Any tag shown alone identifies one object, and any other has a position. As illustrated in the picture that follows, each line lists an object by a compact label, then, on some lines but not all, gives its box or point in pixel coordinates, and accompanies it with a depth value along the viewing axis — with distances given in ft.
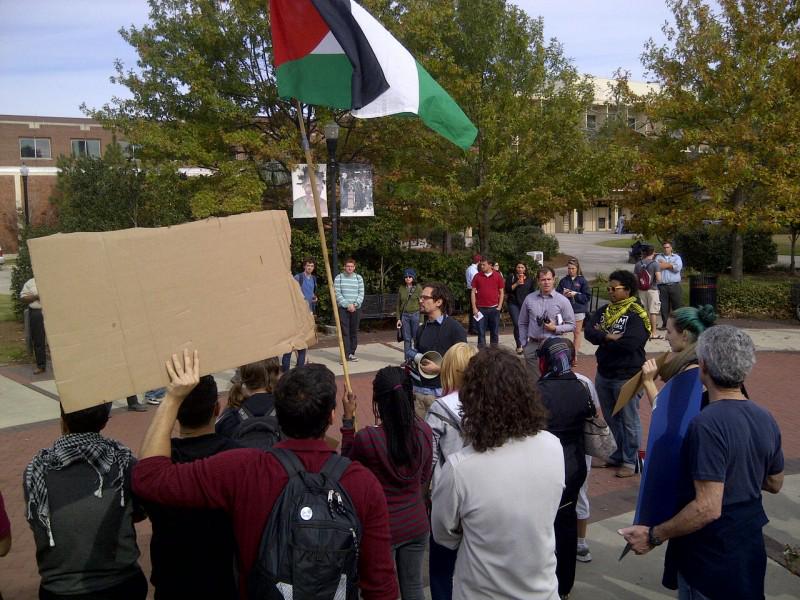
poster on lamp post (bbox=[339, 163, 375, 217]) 52.08
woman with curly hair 9.47
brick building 170.40
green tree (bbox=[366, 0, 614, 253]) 52.34
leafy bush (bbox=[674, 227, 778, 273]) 80.28
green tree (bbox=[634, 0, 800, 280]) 54.13
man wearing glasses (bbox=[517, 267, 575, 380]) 28.94
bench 54.34
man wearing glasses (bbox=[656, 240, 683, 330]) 53.42
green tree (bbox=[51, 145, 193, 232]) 56.13
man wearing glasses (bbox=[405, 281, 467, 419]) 22.18
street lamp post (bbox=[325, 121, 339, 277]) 42.47
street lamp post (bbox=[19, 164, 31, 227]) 79.54
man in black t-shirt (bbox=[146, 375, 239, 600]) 9.27
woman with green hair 14.85
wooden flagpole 13.60
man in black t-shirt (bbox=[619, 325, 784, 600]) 9.86
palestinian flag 17.15
